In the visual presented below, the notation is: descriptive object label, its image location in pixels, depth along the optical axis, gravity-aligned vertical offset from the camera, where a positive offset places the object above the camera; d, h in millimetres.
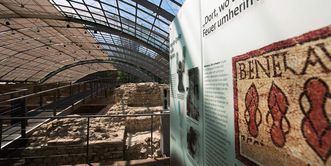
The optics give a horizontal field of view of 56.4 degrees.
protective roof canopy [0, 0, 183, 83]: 20328 +5618
